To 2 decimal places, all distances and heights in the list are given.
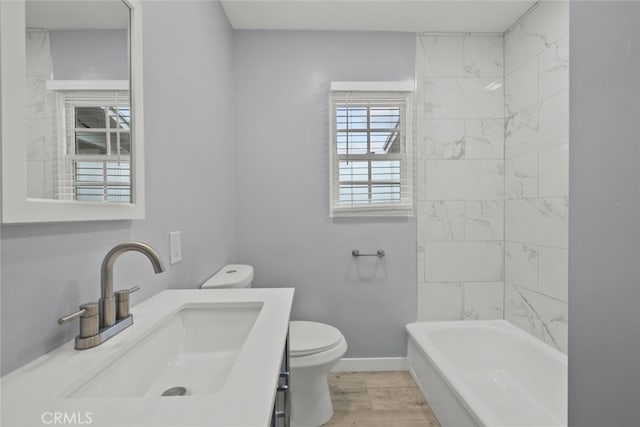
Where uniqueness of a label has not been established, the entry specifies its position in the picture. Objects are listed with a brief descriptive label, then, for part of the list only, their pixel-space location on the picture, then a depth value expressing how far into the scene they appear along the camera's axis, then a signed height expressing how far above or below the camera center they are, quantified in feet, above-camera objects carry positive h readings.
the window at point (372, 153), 7.51 +1.34
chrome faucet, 2.39 -0.84
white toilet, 5.38 -2.72
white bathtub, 5.17 -3.31
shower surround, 7.57 +0.76
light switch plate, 4.27 -0.54
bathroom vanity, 1.63 -1.07
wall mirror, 1.94 +0.77
